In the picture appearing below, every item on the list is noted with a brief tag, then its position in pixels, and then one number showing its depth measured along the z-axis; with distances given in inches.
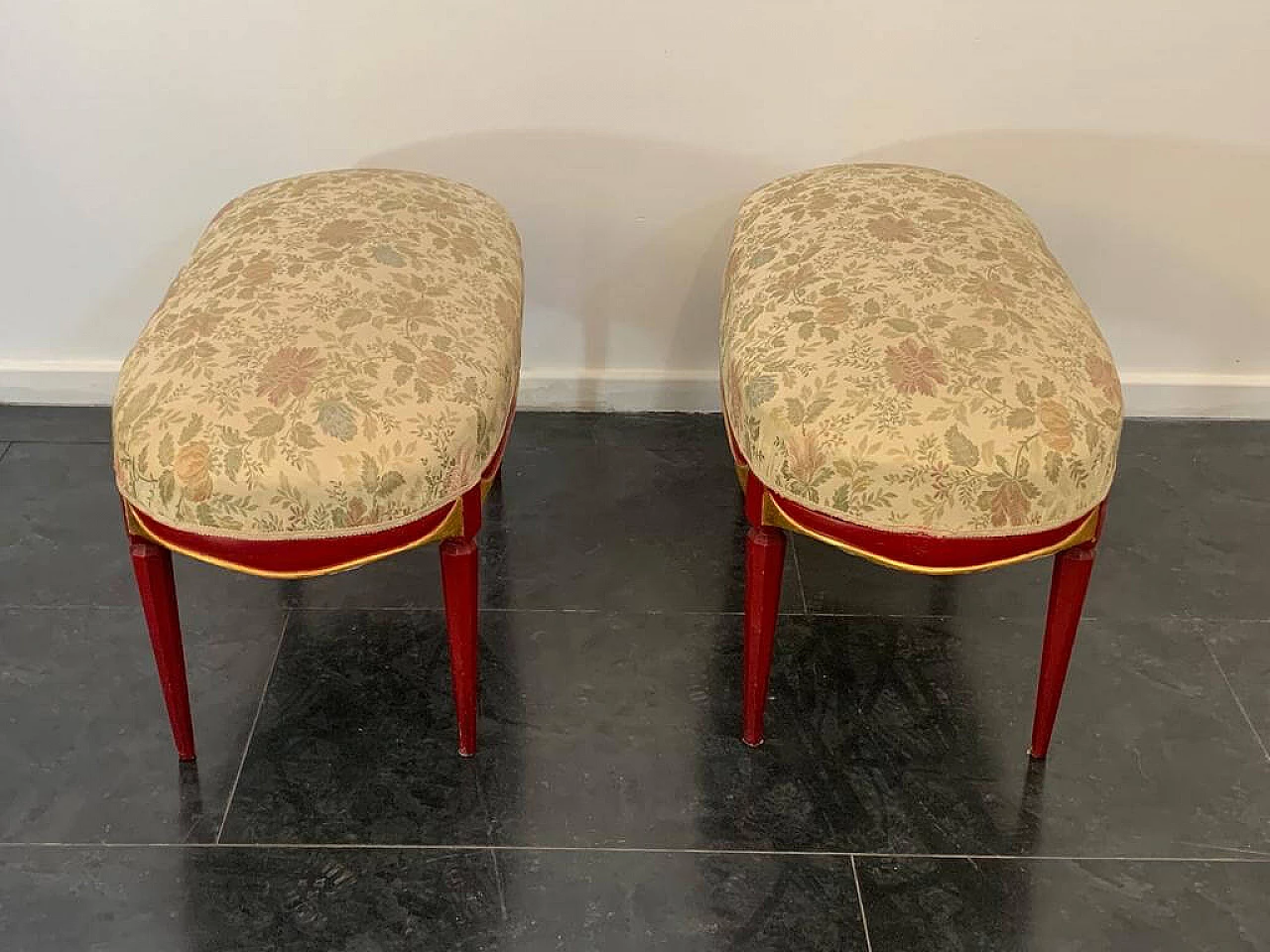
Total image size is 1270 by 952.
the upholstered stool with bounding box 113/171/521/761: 49.3
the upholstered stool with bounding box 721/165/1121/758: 50.0
